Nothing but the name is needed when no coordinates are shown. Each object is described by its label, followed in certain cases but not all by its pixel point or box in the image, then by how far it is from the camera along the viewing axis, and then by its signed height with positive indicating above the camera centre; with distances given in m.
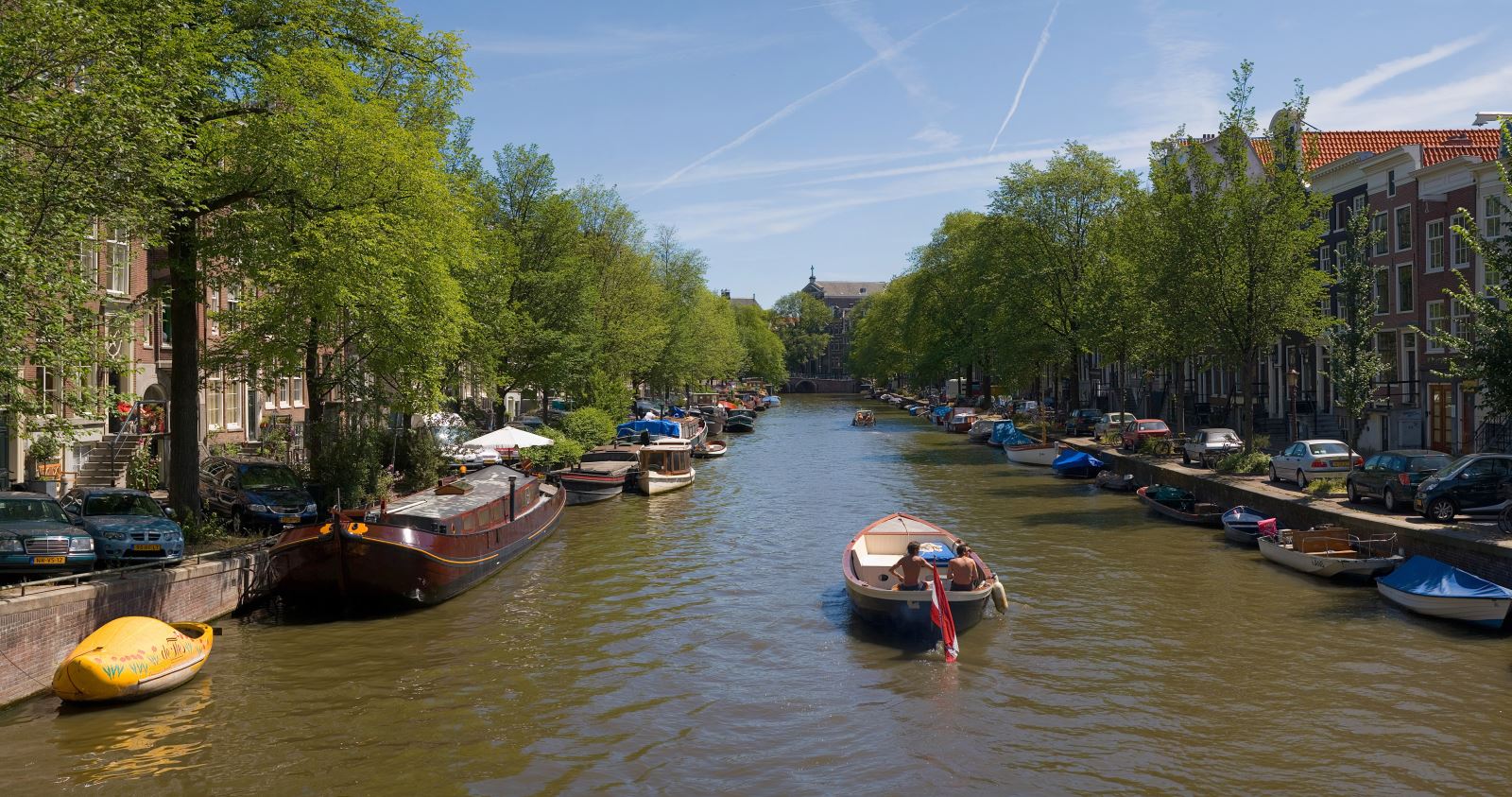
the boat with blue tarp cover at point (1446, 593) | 19.31 -3.81
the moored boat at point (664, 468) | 45.00 -2.93
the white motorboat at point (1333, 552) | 23.86 -3.74
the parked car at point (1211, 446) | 41.19 -2.05
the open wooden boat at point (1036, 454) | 54.62 -2.99
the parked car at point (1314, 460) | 33.06 -2.13
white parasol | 40.88 -1.41
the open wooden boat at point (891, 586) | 19.89 -3.65
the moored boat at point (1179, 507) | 33.16 -3.63
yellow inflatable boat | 15.63 -3.84
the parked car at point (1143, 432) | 49.62 -1.75
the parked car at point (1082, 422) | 64.19 -1.61
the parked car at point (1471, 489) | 24.95 -2.34
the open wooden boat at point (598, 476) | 41.94 -2.97
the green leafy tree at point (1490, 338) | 22.84 +1.12
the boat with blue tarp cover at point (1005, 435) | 60.21 -2.28
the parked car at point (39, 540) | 17.94 -2.21
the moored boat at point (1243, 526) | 29.25 -3.67
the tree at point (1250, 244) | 38.44 +5.44
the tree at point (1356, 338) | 34.16 +1.72
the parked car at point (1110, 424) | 56.38 -1.55
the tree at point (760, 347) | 159.00 +7.95
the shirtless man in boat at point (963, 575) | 20.25 -3.38
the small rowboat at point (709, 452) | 64.69 -3.10
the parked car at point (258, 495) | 26.03 -2.24
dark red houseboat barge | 21.09 -3.07
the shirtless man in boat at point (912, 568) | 19.94 -3.22
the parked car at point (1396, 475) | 27.06 -2.19
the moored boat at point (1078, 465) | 48.66 -3.22
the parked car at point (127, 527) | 19.84 -2.23
